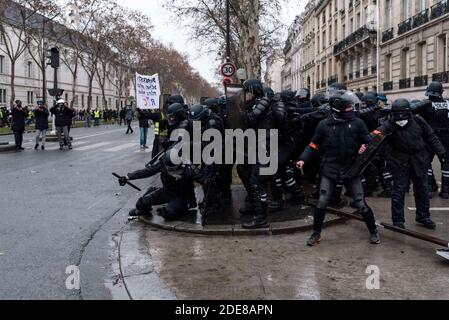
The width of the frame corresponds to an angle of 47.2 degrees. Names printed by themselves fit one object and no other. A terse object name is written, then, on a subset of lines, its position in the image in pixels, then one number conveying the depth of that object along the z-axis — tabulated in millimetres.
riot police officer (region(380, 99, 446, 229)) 5938
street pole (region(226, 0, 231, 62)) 20131
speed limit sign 18219
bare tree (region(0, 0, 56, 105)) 30688
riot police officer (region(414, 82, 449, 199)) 7641
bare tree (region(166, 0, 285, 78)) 17203
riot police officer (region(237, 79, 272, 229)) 5941
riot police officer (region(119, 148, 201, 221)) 6301
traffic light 20219
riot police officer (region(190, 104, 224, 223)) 6156
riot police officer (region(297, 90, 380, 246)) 5383
